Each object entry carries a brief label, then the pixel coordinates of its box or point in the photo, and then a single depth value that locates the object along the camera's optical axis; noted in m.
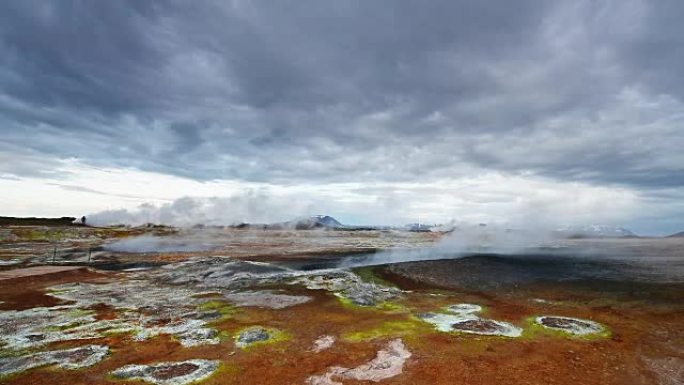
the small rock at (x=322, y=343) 19.23
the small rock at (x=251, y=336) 20.27
